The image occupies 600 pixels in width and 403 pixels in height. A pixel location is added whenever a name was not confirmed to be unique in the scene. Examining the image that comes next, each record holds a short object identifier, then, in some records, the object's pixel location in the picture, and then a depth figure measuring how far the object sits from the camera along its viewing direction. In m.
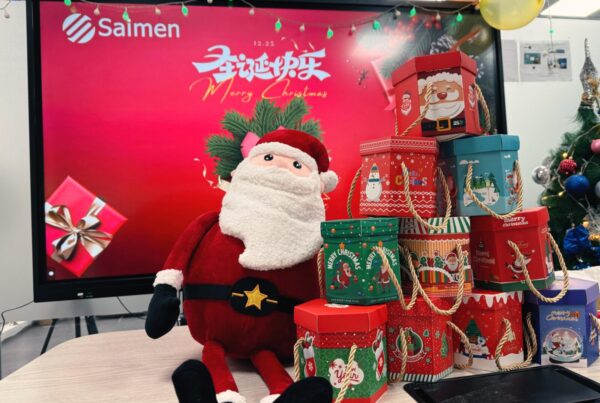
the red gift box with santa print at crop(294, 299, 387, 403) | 0.61
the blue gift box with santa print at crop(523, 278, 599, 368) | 0.73
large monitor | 1.17
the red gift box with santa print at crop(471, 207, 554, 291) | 0.76
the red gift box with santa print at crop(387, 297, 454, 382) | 0.70
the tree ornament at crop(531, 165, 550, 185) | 2.08
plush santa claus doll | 0.77
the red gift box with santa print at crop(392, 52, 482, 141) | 0.80
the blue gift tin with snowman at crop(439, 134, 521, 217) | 0.78
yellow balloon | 1.37
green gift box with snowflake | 0.67
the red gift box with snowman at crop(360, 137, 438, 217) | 0.77
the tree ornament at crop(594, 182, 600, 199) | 1.98
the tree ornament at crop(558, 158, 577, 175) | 2.06
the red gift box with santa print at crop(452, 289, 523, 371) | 0.74
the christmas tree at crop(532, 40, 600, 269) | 2.00
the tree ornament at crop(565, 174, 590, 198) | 1.99
